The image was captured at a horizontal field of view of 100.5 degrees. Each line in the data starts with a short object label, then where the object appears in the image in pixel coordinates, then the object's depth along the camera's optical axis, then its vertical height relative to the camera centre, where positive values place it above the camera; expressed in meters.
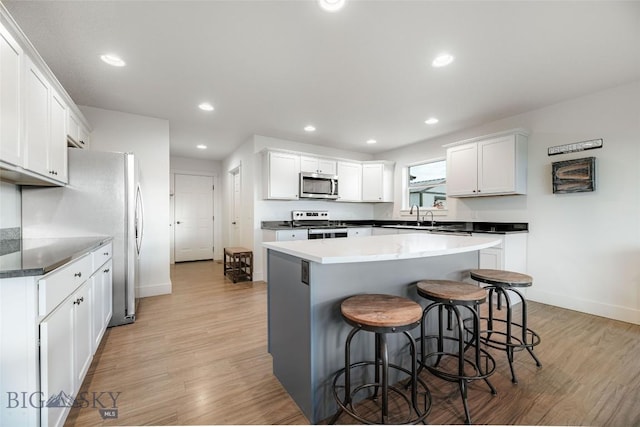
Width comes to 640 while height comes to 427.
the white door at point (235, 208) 5.74 +0.13
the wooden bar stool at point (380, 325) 1.23 -0.52
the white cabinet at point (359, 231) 5.15 -0.36
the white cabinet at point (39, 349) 1.12 -0.62
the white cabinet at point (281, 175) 4.49 +0.67
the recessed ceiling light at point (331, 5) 1.74 +1.39
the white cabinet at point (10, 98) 1.57 +0.72
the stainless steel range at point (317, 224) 4.63 -0.20
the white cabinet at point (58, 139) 2.22 +0.67
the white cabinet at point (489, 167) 3.51 +0.66
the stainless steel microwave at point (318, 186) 4.80 +0.53
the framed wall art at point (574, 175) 3.04 +0.45
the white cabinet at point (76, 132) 2.69 +0.92
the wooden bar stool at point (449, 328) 1.54 -0.77
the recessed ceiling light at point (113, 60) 2.34 +1.39
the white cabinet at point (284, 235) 4.21 -0.34
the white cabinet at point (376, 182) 5.58 +0.67
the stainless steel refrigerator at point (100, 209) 2.46 +0.05
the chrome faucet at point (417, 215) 5.08 -0.03
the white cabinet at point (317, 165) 4.86 +0.92
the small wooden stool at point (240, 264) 4.55 -0.90
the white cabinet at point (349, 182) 5.37 +0.66
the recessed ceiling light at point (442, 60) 2.35 +1.39
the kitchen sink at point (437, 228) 3.89 -0.24
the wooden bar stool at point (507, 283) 1.90 -0.51
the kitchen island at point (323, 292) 1.47 -0.49
